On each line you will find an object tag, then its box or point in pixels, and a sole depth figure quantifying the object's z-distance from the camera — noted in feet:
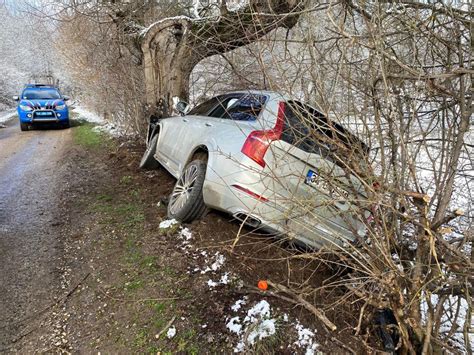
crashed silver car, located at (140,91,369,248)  9.12
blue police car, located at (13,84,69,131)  47.47
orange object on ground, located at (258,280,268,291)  10.94
